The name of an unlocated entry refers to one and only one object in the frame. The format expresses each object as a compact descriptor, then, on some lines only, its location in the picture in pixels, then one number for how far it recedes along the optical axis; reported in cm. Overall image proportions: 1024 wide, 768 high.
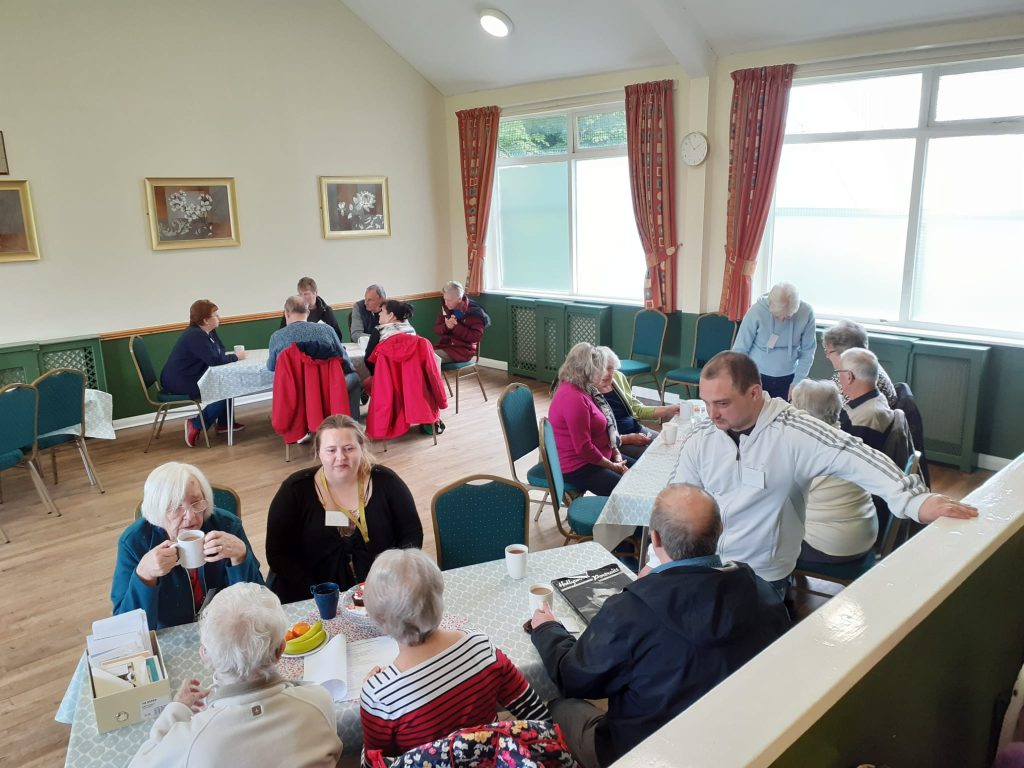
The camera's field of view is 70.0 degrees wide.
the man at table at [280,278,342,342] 680
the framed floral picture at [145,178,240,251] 662
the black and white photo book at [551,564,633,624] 219
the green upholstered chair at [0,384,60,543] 444
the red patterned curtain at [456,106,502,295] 808
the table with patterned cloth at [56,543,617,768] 172
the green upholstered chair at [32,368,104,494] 481
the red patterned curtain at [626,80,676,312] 652
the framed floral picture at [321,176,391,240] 774
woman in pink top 375
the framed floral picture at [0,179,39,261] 585
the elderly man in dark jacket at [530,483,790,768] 168
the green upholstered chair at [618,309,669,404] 675
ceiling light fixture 658
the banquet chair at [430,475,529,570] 285
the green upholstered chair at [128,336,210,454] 596
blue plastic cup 218
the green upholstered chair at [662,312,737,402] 632
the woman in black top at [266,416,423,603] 267
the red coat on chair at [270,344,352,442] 556
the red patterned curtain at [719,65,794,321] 575
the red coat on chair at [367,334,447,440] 579
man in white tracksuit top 241
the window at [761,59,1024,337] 511
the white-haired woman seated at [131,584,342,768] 151
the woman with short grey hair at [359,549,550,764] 170
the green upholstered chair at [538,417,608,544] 346
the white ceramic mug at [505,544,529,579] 237
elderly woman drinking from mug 221
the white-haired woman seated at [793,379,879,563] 297
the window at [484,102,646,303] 738
